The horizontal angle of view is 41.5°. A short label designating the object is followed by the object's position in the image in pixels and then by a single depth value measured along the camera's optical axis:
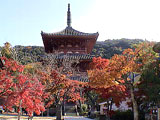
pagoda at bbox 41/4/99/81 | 25.78
